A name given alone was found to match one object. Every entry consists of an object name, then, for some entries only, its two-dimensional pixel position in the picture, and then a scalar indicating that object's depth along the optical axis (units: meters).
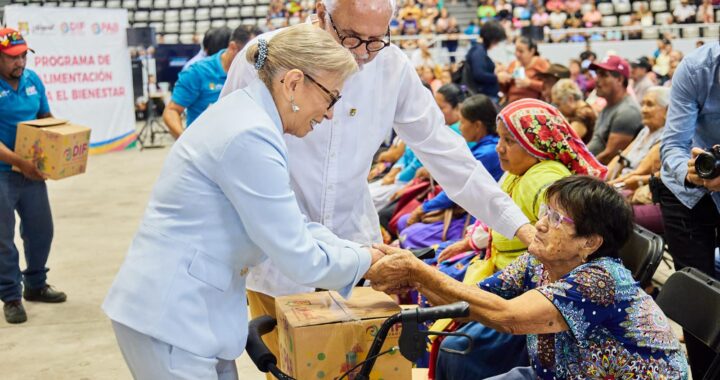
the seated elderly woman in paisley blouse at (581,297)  1.97
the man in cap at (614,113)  5.58
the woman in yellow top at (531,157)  3.14
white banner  9.89
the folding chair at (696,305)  2.22
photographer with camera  2.88
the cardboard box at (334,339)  1.77
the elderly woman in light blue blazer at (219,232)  1.61
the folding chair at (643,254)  2.68
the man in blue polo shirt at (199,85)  5.55
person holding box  4.59
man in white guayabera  2.23
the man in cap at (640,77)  7.91
